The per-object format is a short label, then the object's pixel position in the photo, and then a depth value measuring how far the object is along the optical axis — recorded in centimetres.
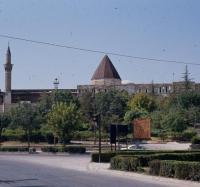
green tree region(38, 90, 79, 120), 10269
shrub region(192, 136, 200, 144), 6600
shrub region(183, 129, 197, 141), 8312
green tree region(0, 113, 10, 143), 9912
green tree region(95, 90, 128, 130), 10751
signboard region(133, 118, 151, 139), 4675
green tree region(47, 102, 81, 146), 6775
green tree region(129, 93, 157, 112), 11185
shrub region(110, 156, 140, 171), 2883
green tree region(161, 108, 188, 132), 8806
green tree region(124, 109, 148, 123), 9494
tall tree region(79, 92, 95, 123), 10974
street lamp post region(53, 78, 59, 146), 10376
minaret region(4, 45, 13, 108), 12912
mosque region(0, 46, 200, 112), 13874
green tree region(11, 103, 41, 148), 8619
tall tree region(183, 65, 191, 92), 13238
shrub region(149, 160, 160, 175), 2575
